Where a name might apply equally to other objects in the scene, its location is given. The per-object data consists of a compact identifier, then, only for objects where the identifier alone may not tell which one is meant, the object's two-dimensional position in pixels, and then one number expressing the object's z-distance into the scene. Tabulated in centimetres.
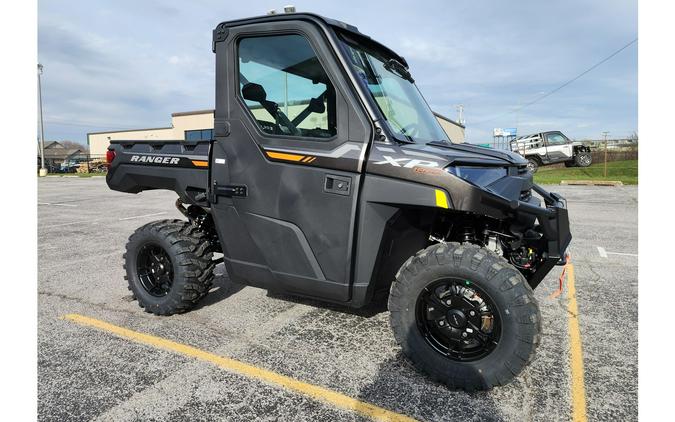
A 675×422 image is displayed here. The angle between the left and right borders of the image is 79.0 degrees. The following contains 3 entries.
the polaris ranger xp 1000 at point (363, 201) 255
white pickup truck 2419
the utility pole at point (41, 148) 3853
